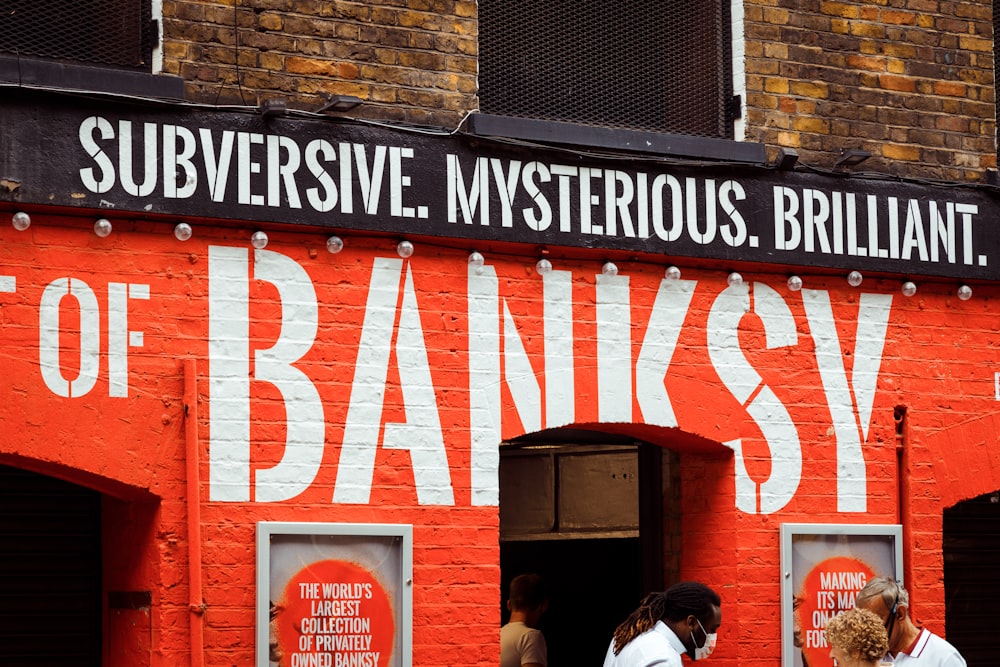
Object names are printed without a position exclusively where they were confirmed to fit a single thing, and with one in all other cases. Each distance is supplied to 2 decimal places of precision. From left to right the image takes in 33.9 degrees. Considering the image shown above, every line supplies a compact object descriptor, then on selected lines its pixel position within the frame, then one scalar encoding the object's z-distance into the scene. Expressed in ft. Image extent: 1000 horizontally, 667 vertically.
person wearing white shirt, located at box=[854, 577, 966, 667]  24.02
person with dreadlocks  23.39
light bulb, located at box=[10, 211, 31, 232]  23.27
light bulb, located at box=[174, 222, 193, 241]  24.43
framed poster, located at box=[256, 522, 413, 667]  24.67
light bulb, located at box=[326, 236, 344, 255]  25.62
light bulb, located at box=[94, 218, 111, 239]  23.85
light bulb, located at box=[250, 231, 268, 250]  25.07
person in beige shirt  30.40
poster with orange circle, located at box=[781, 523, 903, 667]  28.76
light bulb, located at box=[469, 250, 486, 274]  26.78
